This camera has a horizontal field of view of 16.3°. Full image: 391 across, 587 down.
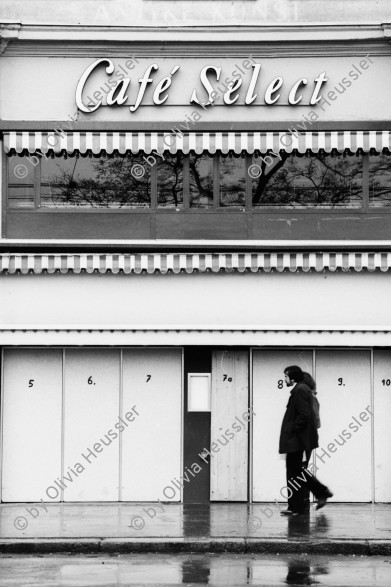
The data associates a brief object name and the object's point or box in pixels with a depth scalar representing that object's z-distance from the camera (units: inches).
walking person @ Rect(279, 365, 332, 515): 712.4
